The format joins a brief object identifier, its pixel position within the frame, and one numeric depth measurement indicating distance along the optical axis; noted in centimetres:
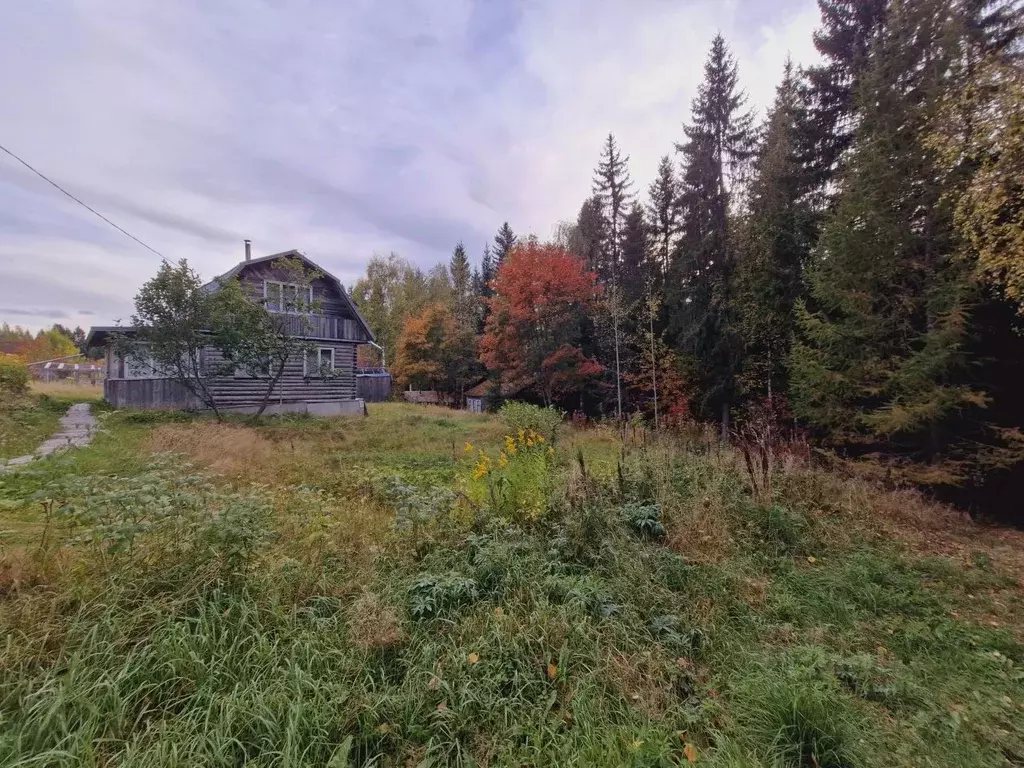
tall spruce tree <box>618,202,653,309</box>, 2020
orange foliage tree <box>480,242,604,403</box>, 1888
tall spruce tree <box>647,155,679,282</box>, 1933
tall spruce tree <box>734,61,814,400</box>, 1241
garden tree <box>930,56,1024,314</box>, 550
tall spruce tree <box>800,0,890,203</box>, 1146
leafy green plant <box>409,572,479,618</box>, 317
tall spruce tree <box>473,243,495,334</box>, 3111
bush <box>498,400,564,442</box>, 1167
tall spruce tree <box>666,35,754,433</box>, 1524
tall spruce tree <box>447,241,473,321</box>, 3834
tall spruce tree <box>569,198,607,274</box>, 2567
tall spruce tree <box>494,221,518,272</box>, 3847
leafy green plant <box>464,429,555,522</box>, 473
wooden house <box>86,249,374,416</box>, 1611
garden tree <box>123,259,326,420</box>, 1416
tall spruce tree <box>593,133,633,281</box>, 2508
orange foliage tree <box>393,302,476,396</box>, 2956
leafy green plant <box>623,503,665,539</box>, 467
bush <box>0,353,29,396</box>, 1252
